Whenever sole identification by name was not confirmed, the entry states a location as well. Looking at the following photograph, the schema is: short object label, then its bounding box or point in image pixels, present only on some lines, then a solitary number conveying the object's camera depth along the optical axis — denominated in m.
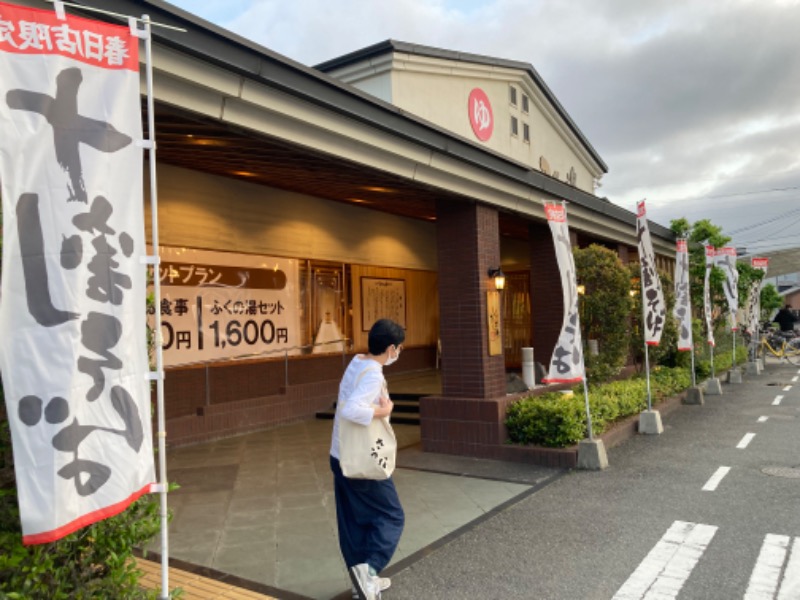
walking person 3.89
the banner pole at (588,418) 7.84
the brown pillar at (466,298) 8.87
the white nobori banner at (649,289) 10.05
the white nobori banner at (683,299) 12.48
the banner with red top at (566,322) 7.97
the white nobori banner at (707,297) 14.95
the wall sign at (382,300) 15.27
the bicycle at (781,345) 22.55
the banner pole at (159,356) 3.08
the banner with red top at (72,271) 2.45
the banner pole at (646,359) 10.05
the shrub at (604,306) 9.85
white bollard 10.58
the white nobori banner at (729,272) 17.23
